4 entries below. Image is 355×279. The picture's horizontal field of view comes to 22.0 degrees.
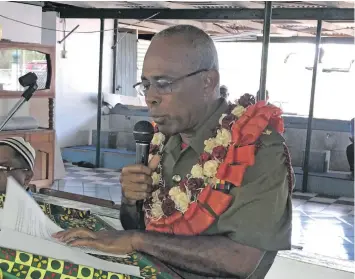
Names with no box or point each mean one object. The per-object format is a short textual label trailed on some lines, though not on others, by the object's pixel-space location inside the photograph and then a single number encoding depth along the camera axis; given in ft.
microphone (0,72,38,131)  8.65
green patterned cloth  6.20
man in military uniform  6.30
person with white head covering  9.98
